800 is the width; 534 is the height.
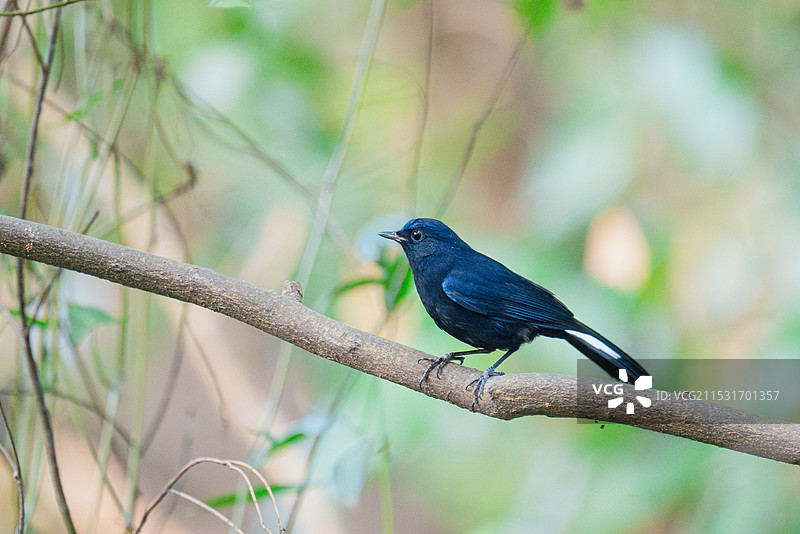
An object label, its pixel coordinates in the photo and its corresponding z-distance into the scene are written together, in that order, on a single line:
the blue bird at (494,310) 4.30
